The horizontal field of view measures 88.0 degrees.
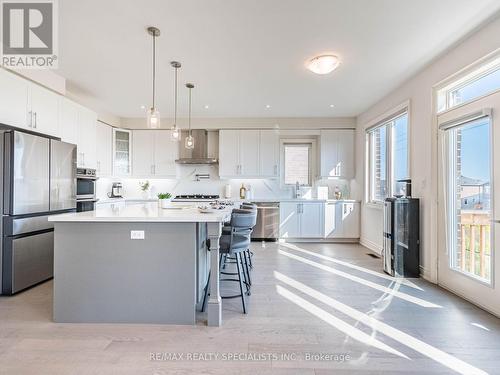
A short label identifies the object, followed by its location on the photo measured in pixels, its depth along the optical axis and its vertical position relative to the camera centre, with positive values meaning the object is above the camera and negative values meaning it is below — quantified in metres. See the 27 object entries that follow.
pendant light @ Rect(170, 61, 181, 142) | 3.19 +0.76
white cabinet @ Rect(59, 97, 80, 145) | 3.72 +1.01
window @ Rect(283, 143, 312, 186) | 6.04 +0.61
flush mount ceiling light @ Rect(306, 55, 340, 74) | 2.97 +1.47
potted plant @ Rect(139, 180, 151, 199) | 5.96 +0.01
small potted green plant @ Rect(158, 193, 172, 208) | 2.85 -0.13
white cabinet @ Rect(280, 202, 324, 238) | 5.48 -0.66
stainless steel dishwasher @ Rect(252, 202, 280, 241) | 5.50 -0.68
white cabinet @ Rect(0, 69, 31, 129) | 2.83 +1.00
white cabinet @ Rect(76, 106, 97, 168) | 4.19 +0.84
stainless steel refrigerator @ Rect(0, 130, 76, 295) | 2.71 -0.17
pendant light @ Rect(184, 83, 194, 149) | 3.71 +0.68
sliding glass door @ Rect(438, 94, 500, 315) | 2.38 -0.12
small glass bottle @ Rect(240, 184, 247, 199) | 5.90 -0.08
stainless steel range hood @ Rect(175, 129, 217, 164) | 5.82 +0.90
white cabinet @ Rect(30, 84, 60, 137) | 3.21 +1.02
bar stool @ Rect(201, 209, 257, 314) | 2.39 -0.48
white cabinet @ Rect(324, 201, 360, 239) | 5.50 -0.70
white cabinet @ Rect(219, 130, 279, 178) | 5.75 +0.84
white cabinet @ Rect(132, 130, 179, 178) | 5.84 +0.78
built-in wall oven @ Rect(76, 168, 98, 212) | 3.87 -0.01
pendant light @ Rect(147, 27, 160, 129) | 2.52 +0.75
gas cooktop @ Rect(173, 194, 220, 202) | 5.74 -0.19
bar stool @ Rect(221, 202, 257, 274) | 2.86 -0.63
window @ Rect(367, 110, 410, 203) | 4.01 +0.57
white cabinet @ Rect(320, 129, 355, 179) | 5.66 +0.79
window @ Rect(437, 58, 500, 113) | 2.44 +1.10
